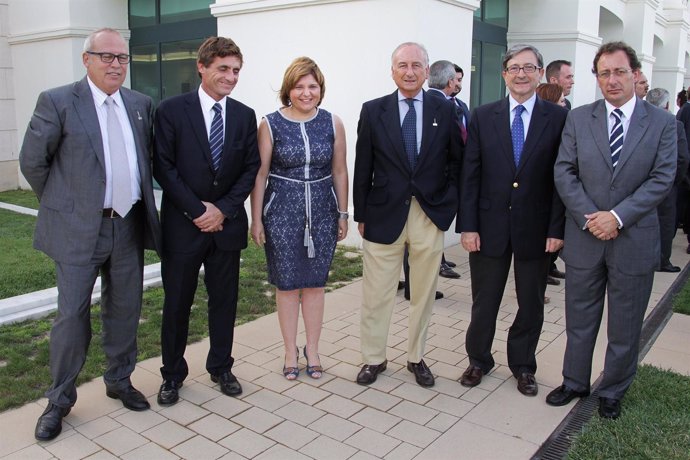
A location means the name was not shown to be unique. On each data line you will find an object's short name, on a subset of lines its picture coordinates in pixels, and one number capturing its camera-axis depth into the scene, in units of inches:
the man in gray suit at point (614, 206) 139.1
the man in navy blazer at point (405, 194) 156.3
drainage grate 133.9
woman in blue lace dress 156.0
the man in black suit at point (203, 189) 144.9
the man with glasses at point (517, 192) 151.3
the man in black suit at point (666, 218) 281.3
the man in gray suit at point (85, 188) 133.6
